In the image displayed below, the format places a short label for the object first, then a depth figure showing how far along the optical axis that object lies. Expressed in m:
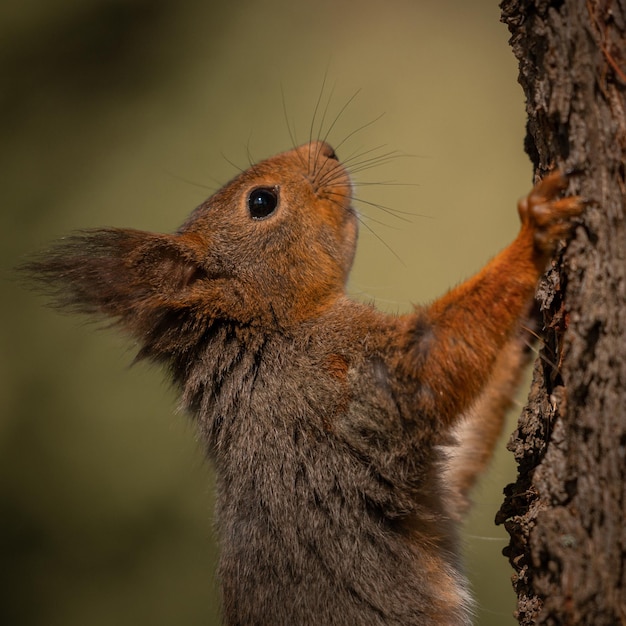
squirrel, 2.40
